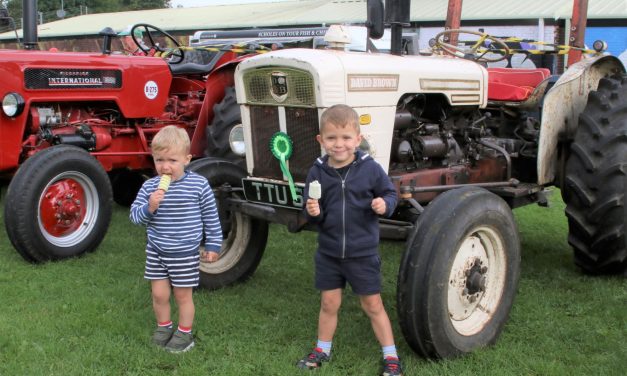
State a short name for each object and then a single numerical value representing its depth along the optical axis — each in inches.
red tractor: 185.9
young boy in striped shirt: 124.7
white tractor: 123.0
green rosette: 141.1
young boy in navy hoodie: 116.1
